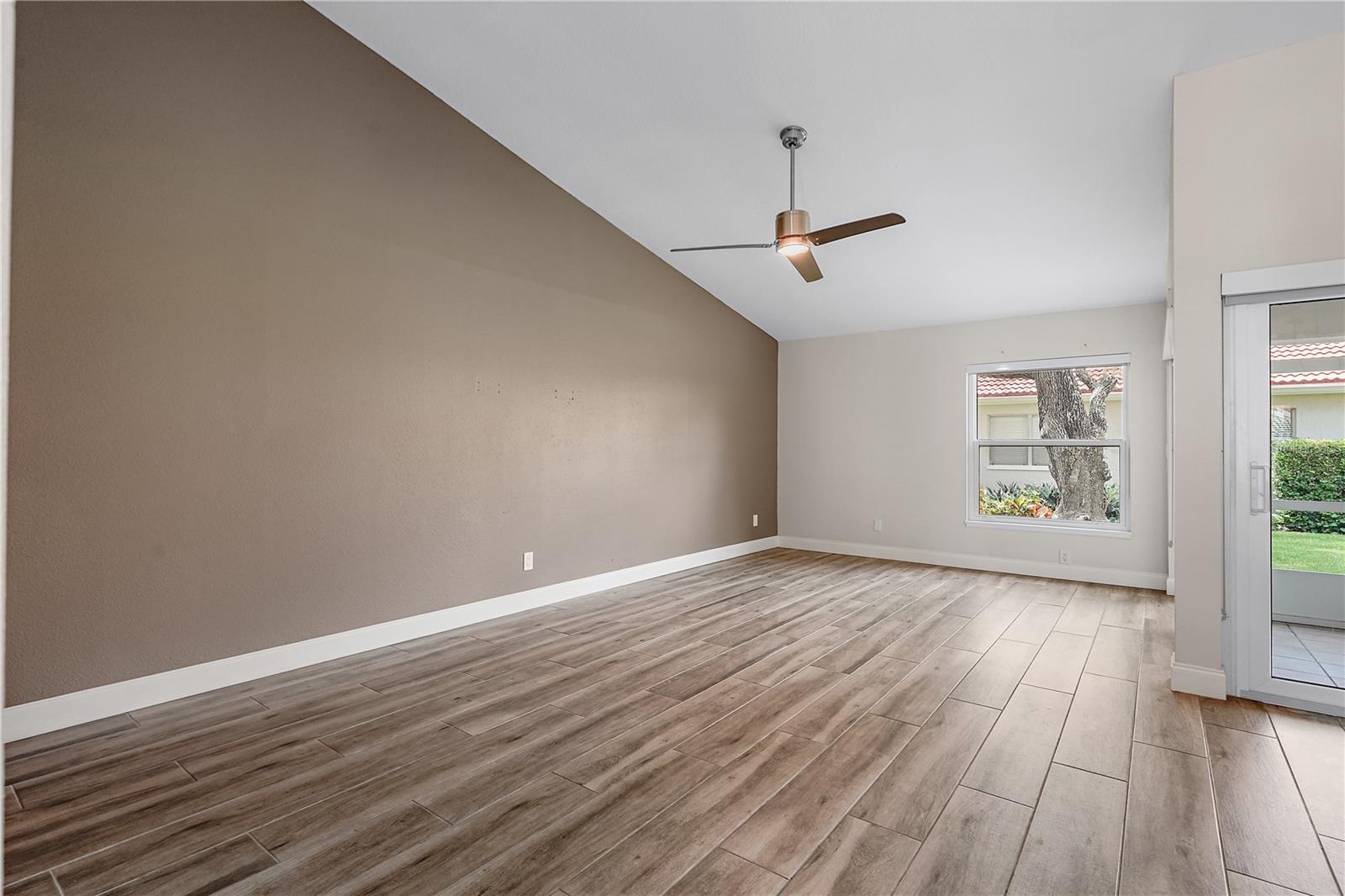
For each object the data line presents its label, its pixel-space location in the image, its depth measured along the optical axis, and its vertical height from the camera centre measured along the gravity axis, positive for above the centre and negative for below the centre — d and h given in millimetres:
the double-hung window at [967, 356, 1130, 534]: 5852 +82
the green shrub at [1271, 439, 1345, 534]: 3018 -97
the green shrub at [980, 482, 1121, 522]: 6168 -405
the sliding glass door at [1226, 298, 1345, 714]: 2996 -193
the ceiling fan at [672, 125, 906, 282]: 3641 +1203
